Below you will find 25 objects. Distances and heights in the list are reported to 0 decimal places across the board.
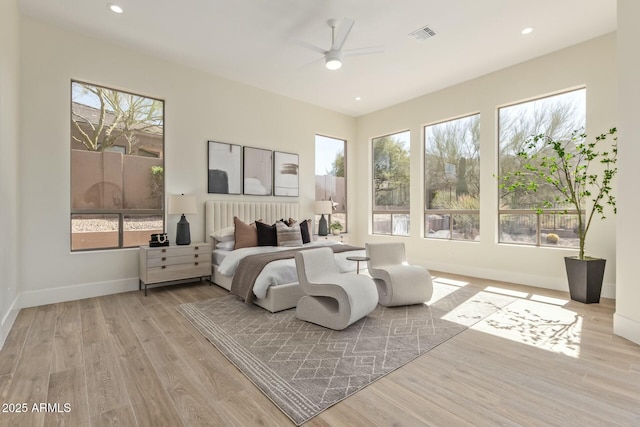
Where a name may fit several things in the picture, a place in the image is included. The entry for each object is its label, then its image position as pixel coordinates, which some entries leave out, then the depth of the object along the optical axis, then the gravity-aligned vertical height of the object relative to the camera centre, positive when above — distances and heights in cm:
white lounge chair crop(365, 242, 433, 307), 352 -81
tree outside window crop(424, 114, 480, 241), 540 +63
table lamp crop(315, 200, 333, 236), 623 +2
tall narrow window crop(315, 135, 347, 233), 678 +87
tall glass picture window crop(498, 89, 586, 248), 437 +77
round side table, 373 -59
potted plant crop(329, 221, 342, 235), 666 -34
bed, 342 -64
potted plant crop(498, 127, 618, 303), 375 +41
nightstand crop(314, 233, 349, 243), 629 -54
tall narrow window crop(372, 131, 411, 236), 648 +63
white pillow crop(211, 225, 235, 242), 476 -37
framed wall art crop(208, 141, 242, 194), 507 +76
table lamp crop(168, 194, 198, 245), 441 +3
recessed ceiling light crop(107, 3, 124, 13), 334 +231
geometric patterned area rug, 196 -115
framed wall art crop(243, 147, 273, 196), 548 +76
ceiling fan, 349 +194
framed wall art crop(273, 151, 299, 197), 588 +76
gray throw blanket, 354 -73
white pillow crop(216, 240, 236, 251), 468 -52
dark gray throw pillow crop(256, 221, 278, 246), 477 -37
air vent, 377 +230
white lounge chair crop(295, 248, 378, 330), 282 -80
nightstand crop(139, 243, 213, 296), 409 -73
